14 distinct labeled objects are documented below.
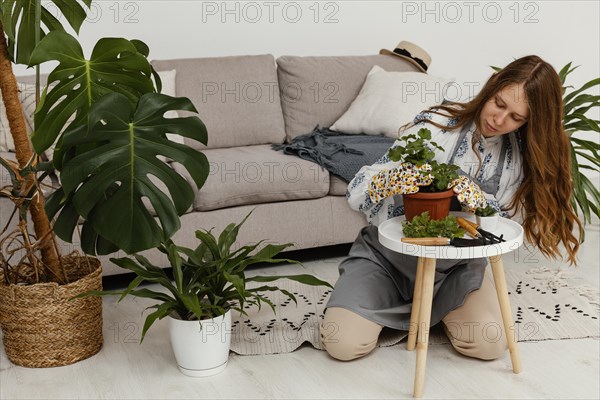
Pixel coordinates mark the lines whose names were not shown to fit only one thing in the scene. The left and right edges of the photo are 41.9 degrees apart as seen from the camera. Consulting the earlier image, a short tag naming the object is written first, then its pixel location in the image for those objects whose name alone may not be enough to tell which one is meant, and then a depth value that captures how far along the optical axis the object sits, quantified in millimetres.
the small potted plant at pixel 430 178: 2293
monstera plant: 2090
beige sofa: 3285
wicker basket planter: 2451
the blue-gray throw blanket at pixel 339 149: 3461
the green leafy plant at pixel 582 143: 3503
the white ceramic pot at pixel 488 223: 2352
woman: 2418
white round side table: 2193
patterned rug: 2701
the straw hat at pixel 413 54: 4316
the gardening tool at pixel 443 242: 2215
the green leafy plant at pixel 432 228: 2244
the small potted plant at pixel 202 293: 2414
